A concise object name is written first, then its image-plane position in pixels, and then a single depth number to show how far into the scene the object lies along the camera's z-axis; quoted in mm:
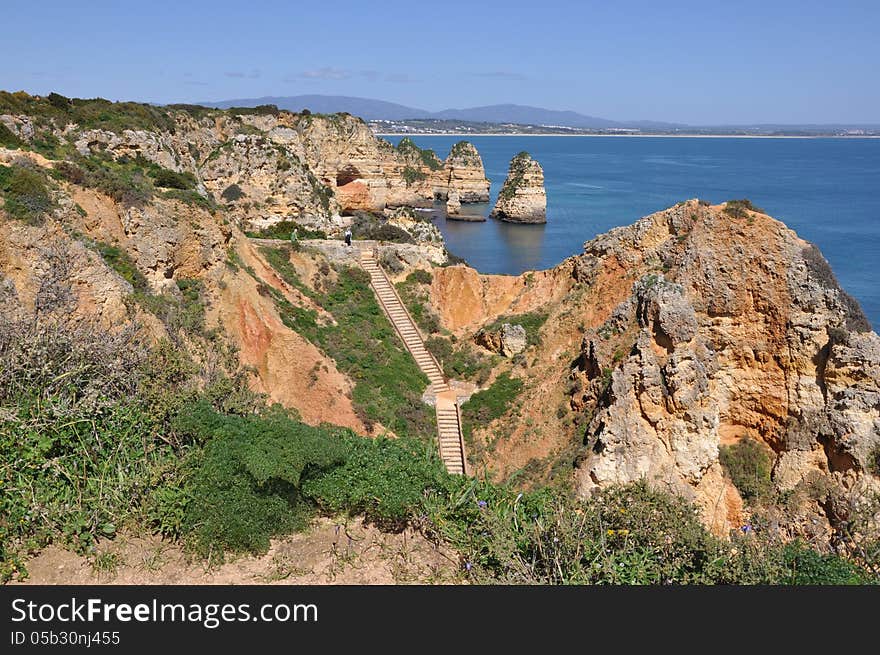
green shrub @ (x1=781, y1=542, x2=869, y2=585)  9773
